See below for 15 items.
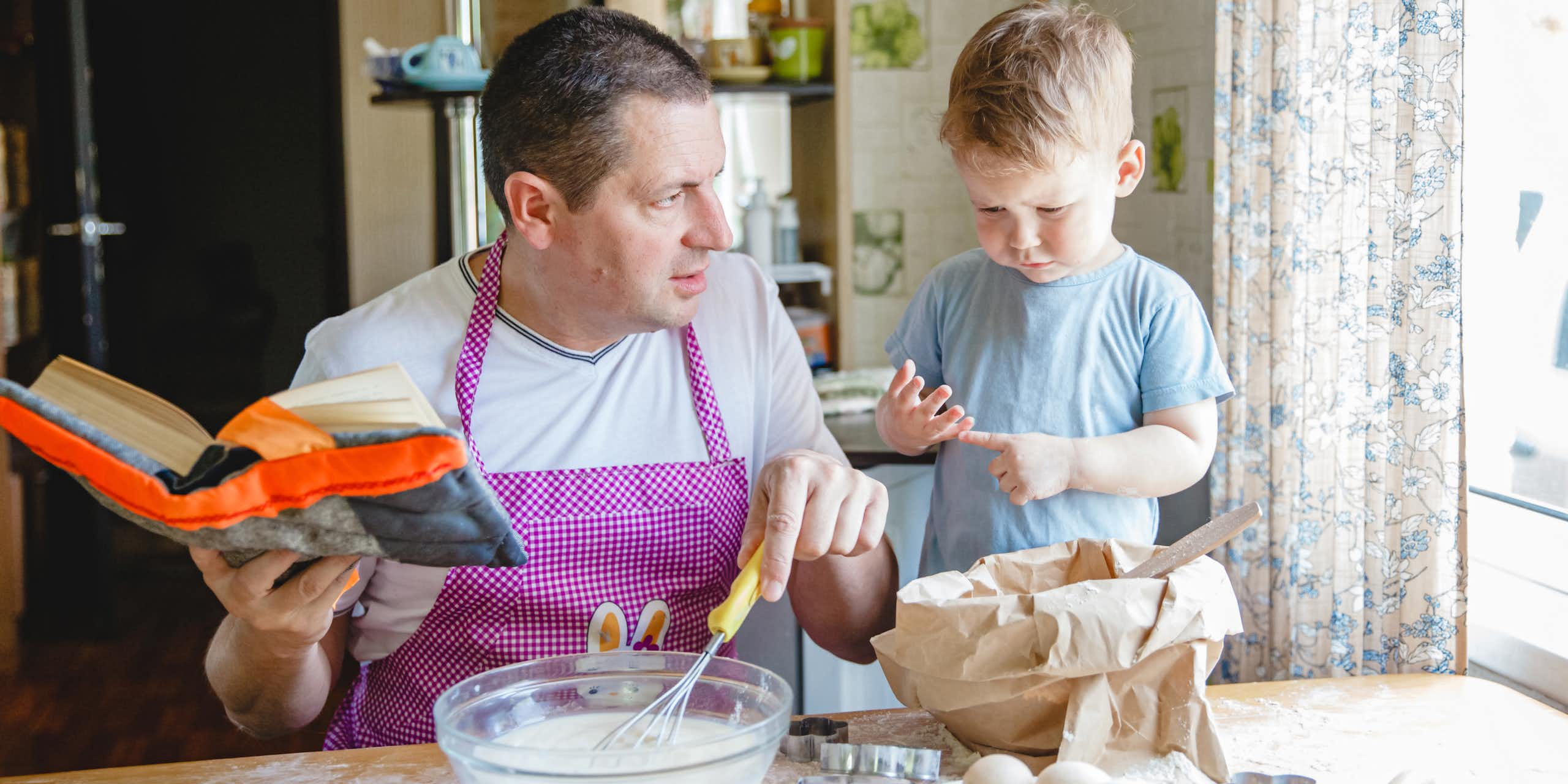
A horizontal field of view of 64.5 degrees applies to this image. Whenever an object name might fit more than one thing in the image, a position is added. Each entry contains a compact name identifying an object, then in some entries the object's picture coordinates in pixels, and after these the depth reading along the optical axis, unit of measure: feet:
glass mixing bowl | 2.68
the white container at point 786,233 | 9.50
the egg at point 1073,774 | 2.78
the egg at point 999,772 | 2.87
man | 4.22
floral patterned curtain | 5.08
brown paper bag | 3.06
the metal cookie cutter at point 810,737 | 3.29
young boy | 4.06
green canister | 8.87
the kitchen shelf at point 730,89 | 8.86
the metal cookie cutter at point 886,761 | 3.17
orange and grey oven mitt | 2.41
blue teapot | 8.89
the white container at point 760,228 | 9.43
